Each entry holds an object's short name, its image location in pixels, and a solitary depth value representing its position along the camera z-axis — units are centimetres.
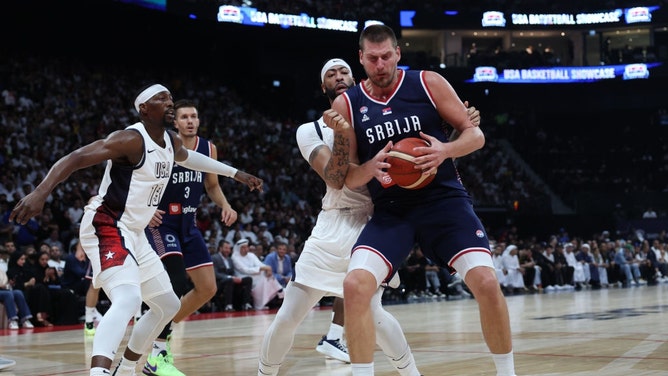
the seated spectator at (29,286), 1318
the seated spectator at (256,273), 1599
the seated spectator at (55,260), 1388
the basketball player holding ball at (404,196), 460
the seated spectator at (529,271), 2269
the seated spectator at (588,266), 2520
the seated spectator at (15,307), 1263
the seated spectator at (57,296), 1338
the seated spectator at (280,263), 1677
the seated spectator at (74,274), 1360
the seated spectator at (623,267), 2622
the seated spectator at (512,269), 2205
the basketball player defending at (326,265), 536
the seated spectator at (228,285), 1584
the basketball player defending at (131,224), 539
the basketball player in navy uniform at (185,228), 743
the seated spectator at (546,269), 2334
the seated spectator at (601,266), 2558
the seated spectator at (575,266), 2470
